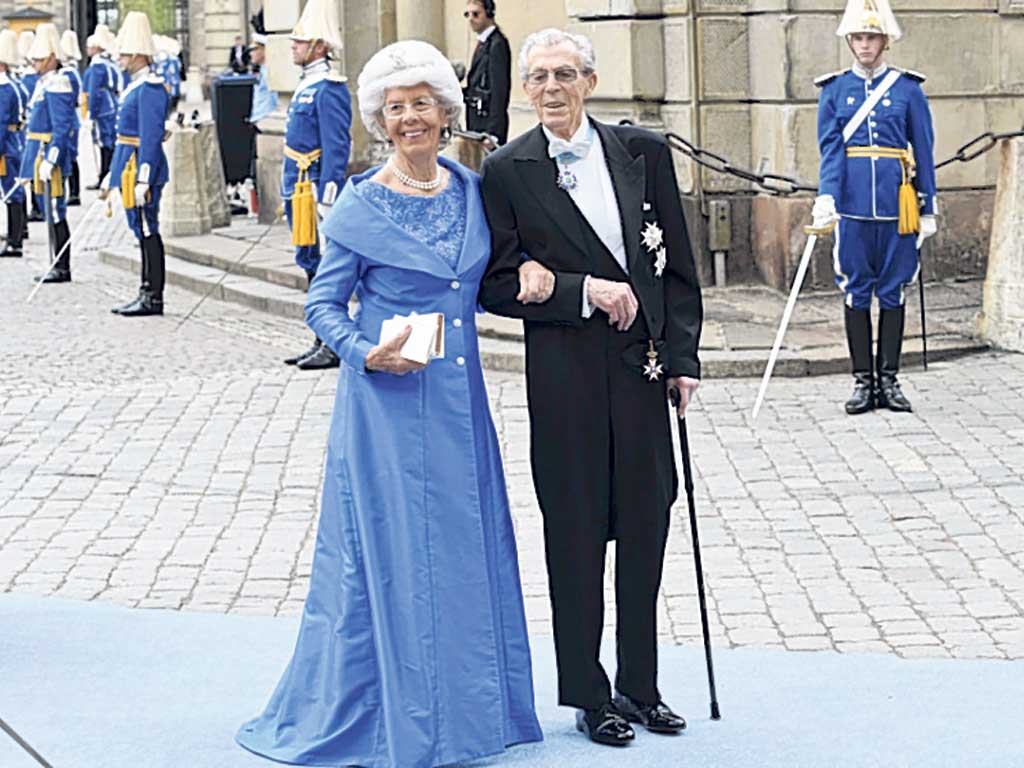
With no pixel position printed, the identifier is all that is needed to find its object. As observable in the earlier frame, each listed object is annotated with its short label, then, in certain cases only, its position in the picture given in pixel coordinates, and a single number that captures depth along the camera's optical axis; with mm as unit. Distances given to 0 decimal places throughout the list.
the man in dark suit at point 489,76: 14547
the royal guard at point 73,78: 18781
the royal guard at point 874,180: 10336
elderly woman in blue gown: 5199
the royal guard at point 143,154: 14375
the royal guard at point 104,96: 23531
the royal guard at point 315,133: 12492
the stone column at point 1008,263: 11820
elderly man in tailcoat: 5398
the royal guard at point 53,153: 17328
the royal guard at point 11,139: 19641
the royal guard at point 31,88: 23047
